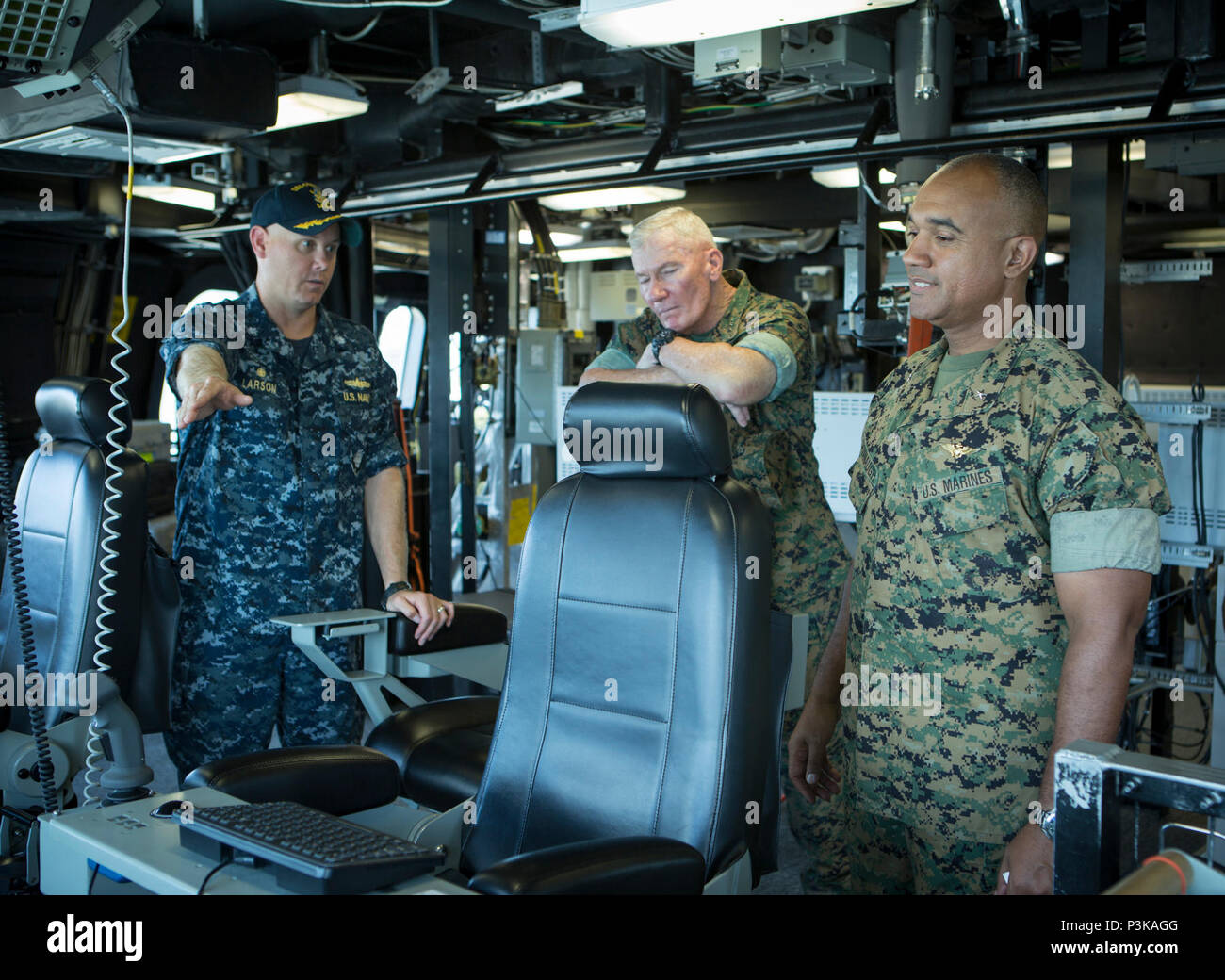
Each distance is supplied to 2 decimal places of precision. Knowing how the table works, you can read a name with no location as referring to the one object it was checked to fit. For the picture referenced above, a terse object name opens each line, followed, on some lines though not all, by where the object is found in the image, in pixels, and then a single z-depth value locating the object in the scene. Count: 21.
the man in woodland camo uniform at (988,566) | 1.53
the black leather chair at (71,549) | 2.56
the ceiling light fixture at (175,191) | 5.15
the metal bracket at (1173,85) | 2.94
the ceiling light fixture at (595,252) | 8.84
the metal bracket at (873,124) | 3.46
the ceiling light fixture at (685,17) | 2.40
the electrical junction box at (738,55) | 3.00
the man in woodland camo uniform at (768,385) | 2.34
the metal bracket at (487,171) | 4.55
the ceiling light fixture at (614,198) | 5.55
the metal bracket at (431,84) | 4.35
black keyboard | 1.20
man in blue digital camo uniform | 2.53
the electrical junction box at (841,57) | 3.22
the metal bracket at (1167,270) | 4.11
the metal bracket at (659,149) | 4.00
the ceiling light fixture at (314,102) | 3.91
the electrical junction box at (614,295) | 9.30
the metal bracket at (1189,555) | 3.95
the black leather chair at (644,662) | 1.64
